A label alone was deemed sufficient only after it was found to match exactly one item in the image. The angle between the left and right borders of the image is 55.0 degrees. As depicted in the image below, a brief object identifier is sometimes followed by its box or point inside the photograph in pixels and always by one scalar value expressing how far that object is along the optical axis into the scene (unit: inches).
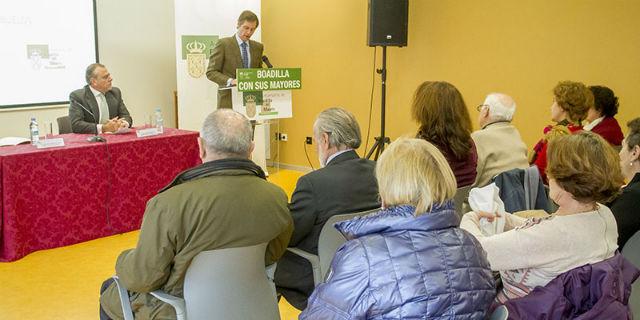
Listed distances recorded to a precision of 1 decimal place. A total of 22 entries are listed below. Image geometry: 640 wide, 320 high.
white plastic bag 82.7
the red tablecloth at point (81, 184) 157.3
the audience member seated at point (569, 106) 154.3
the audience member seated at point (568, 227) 71.1
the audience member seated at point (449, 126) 121.9
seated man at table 187.2
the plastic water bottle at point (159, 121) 192.9
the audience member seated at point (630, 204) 91.7
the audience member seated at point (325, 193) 95.6
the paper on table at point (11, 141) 166.7
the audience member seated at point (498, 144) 130.1
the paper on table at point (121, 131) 188.2
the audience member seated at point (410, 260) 56.3
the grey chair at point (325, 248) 92.4
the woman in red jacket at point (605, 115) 162.1
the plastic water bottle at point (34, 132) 164.7
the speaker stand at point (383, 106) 233.3
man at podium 231.3
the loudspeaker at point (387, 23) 225.8
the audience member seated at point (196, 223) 79.7
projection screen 224.8
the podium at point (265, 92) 222.8
